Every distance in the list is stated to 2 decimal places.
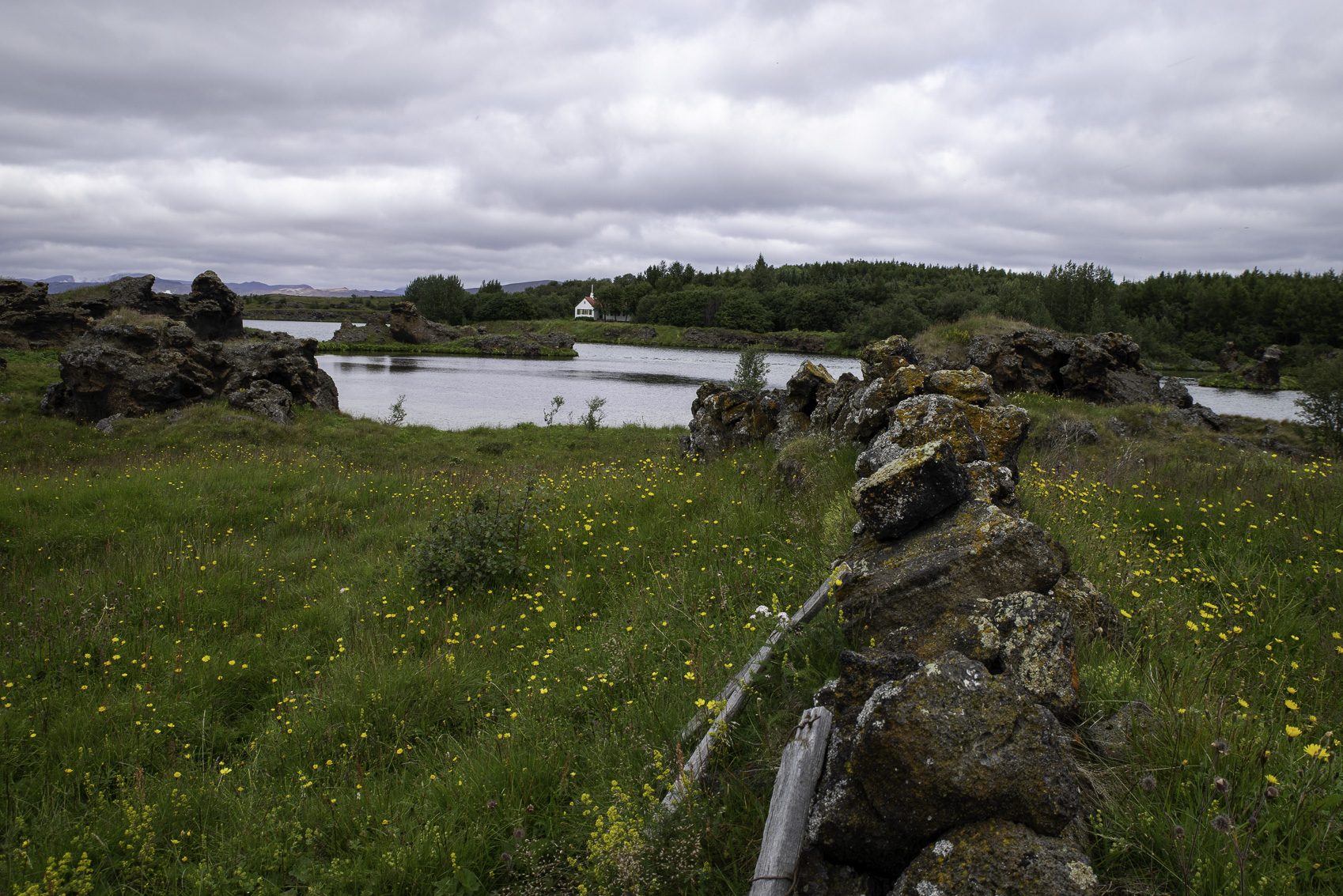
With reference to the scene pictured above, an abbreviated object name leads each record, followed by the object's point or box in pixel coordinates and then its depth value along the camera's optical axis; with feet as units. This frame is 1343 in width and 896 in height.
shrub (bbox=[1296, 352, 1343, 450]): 83.09
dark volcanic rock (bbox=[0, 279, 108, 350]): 98.84
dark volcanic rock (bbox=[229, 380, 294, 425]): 75.66
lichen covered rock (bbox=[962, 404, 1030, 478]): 25.50
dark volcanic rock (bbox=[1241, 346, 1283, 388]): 212.84
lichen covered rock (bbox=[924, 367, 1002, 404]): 29.55
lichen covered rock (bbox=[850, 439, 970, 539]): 15.14
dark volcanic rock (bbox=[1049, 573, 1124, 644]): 12.90
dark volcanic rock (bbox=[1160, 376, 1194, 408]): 94.94
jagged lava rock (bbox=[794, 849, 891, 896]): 7.88
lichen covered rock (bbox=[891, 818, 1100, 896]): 6.73
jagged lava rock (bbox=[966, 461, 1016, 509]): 18.67
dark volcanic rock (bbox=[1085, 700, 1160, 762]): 9.23
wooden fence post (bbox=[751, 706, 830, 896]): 7.90
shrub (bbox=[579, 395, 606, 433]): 102.37
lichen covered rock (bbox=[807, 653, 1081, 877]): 7.50
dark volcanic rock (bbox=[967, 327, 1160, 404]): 87.40
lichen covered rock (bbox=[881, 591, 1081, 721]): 10.02
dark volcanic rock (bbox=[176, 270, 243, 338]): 127.65
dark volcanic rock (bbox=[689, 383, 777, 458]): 50.70
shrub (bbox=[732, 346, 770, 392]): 126.21
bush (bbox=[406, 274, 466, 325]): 480.23
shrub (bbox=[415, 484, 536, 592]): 25.11
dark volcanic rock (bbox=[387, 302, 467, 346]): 337.72
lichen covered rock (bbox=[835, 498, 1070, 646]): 12.44
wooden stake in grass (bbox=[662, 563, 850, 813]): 10.16
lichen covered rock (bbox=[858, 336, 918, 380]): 39.81
